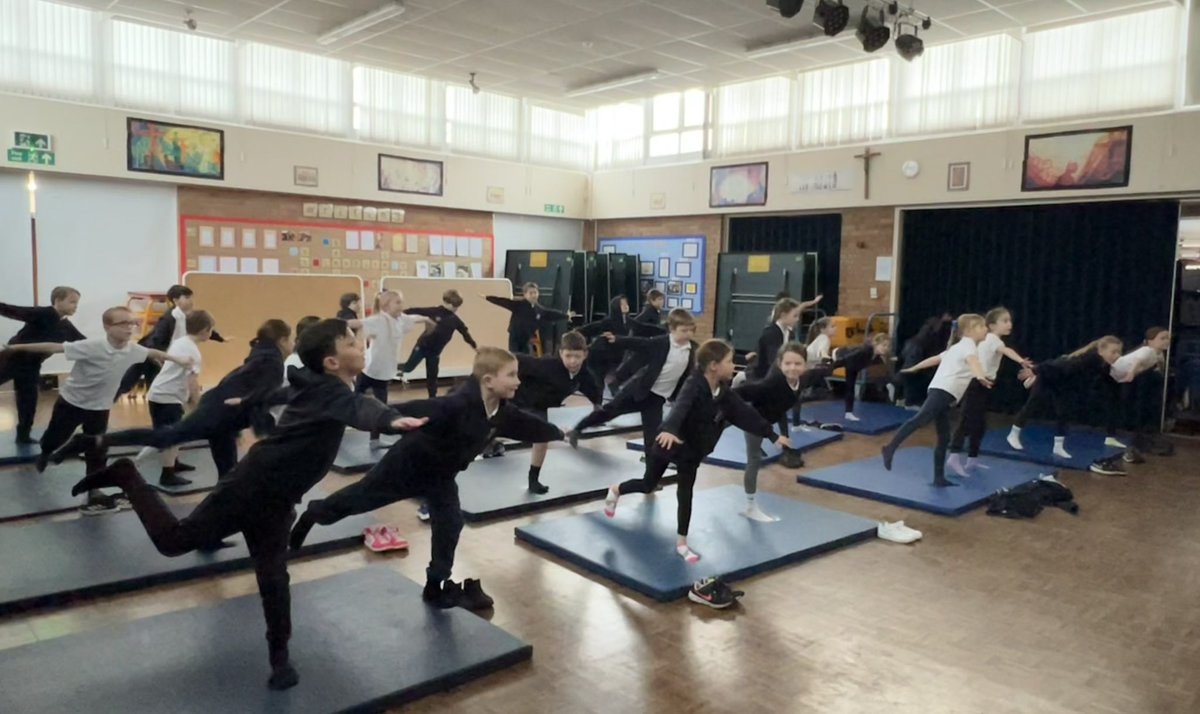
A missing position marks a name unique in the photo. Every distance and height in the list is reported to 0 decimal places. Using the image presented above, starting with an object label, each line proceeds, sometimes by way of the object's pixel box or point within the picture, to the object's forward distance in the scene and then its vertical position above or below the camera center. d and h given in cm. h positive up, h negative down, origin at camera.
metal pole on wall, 1011 +58
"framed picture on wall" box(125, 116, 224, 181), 1067 +152
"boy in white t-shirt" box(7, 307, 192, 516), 557 -76
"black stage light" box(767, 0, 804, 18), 784 +255
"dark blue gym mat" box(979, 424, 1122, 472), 813 -160
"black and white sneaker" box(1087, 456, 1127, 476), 781 -163
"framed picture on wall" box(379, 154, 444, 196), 1284 +151
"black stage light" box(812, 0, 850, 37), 807 +255
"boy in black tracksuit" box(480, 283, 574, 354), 989 -45
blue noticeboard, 1377 +23
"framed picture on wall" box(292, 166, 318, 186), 1194 +135
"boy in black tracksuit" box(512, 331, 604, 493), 629 -78
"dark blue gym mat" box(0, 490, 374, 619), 429 -160
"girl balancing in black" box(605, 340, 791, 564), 486 -79
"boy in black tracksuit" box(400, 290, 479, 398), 886 -57
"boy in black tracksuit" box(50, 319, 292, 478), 482 -72
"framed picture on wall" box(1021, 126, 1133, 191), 955 +150
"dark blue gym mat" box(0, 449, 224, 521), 564 -159
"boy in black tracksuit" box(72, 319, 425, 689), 330 -83
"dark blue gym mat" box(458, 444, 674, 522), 605 -160
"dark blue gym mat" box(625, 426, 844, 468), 773 -159
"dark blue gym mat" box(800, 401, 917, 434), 964 -157
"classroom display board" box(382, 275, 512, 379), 1216 -53
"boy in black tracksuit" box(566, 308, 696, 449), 656 -75
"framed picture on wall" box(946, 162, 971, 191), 1072 +140
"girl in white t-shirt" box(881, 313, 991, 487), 675 -76
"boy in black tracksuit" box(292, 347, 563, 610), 405 -91
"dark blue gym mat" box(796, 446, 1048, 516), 650 -161
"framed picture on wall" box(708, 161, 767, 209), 1279 +147
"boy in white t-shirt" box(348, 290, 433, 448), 773 -63
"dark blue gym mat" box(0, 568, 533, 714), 316 -159
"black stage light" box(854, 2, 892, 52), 868 +258
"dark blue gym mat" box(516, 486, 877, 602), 477 -161
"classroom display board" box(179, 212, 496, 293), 1145 +33
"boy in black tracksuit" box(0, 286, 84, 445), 700 -61
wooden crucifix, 1155 +160
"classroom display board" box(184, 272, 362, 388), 1052 -43
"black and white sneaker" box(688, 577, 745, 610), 440 -162
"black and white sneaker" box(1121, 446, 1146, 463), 837 -161
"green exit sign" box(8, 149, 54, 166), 984 +125
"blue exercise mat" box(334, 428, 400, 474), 707 -157
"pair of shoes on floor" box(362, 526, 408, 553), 513 -161
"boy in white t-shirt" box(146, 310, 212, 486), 574 -83
